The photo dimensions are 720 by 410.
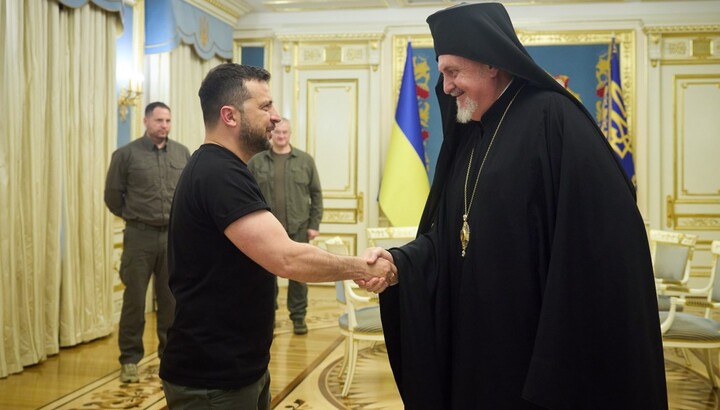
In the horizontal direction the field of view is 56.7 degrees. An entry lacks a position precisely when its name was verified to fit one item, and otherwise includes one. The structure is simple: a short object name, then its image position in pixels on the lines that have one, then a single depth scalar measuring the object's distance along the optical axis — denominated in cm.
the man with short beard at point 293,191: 539
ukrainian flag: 739
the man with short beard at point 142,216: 418
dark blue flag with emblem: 730
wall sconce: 595
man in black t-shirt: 178
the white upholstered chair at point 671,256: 523
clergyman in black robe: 158
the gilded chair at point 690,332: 388
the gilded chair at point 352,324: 397
